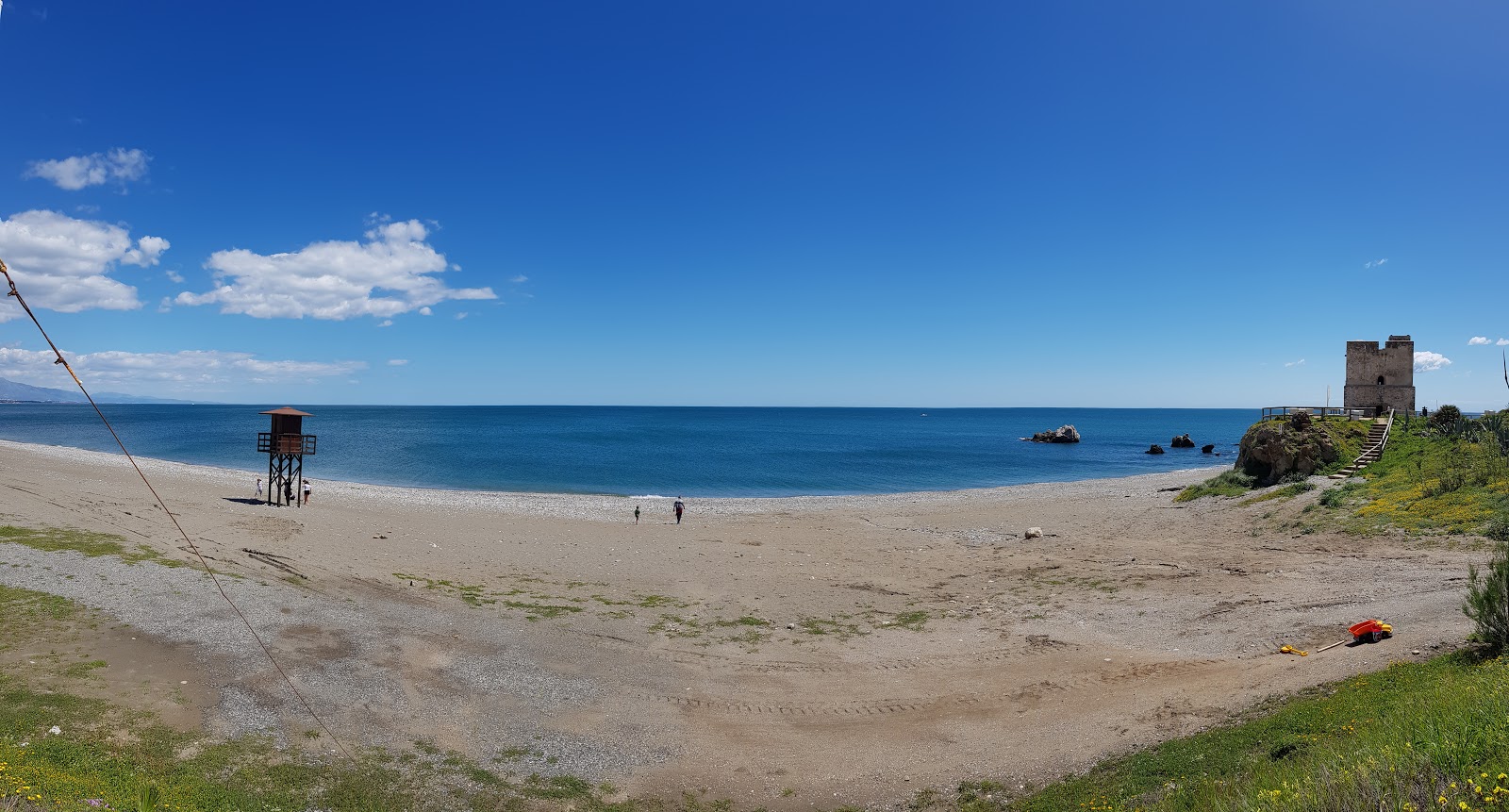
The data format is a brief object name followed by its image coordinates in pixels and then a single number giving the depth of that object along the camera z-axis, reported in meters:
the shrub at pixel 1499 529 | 18.48
